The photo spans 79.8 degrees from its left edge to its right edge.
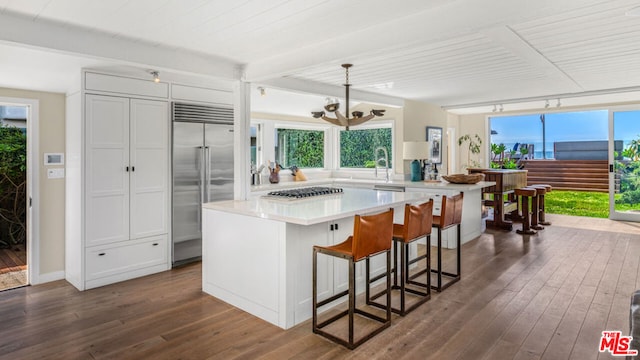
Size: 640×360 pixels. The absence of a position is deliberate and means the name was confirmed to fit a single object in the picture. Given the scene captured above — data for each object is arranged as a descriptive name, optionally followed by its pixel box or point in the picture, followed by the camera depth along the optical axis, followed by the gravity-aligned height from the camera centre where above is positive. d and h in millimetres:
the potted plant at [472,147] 8516 +582
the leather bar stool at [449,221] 3584 -464
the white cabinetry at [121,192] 3732 -195
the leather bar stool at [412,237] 3109 -535
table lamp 5781 +303
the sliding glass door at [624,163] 6855 +175
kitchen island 2850 -630
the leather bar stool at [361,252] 2555 -550
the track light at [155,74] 3705 +963
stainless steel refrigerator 4355 +65
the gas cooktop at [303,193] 3672 -201
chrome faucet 6523 +248
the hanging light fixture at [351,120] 3682 +531
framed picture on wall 6800 +553
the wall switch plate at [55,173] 4113 +4
